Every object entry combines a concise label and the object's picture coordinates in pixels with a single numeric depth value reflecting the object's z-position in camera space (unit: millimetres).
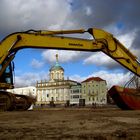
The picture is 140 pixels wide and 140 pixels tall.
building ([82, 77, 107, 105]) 65211
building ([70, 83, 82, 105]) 69295
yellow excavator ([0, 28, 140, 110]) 9586
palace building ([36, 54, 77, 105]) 71721
